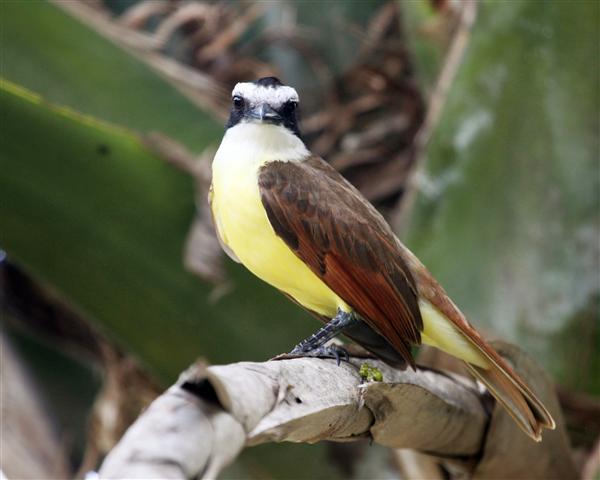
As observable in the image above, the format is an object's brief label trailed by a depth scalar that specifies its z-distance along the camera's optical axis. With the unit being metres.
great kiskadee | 4.50
